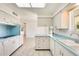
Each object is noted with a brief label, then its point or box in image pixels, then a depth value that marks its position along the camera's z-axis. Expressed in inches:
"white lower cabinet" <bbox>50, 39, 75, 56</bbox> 30.9
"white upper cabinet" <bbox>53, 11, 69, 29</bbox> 80.9
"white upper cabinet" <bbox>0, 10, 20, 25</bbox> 63.1
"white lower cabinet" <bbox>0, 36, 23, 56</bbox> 58.4
